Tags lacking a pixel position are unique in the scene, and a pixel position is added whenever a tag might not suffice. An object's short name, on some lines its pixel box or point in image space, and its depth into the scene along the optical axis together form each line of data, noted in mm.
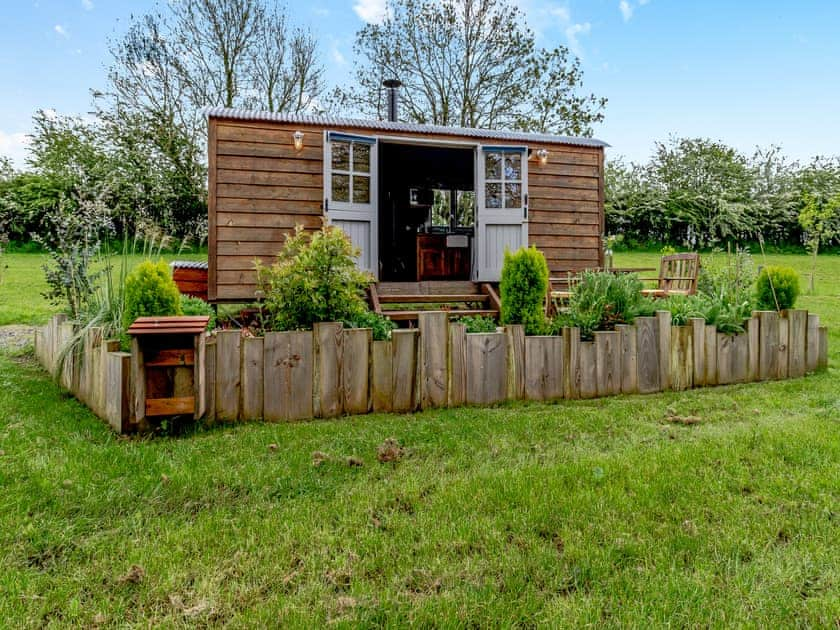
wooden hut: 5719
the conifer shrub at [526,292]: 3713
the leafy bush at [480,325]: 3857
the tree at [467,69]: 13047
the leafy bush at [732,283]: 4094
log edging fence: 2887
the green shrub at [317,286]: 3281
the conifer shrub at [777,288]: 4062
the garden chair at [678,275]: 5531
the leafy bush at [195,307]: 4193
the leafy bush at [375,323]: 3484
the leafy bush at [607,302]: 3752
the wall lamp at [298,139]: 5789
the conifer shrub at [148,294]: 2977
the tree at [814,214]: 8661
